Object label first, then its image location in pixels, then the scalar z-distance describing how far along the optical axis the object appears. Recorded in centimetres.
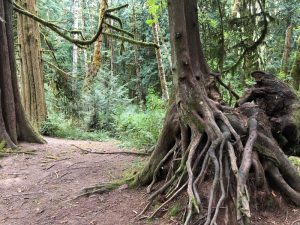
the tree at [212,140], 297
